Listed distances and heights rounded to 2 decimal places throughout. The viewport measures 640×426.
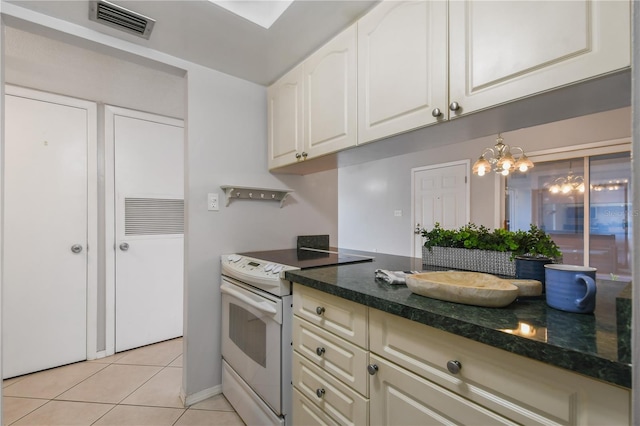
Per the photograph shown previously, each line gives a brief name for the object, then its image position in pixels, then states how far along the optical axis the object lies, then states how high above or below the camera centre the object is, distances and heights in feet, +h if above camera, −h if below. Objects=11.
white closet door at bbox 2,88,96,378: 6.84 -0.47
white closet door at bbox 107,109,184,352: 8.09 -0.47
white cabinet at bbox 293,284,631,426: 1.86 -1.41
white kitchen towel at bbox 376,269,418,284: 3.39 -0.78
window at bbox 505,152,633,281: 9.77 +0.31
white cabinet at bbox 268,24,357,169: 4.72 +2.04
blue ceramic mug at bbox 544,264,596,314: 2.34 -0.64
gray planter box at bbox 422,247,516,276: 3.84 -0.69
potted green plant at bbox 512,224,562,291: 3.25 -0.51
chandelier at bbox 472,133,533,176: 9.51 +1.70
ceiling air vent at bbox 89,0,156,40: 4.42 +3.13
